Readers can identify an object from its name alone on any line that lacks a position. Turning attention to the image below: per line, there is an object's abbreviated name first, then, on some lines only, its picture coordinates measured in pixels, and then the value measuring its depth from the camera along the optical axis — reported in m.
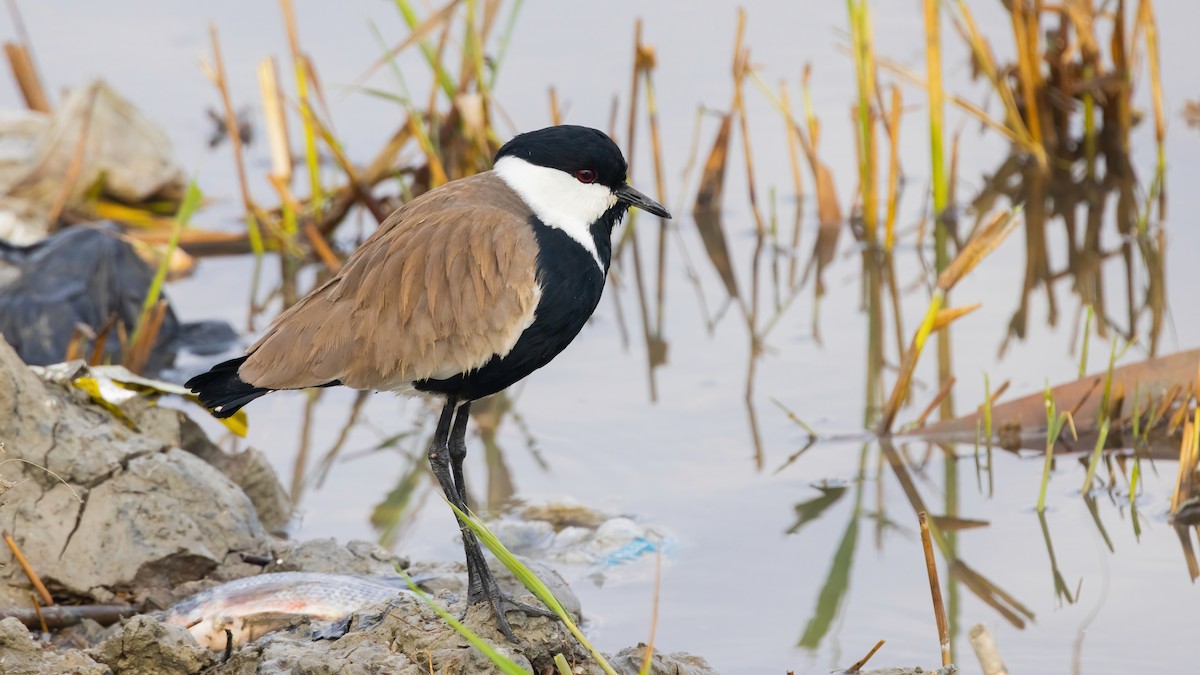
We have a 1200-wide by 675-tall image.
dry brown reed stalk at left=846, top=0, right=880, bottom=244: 14.26
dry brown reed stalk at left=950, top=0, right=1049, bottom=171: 15.40
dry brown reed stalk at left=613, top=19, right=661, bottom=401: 14.12
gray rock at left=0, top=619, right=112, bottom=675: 7.38
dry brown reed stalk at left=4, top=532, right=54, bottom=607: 8.62
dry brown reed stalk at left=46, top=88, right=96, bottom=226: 15.46
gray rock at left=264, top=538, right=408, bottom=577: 9.27
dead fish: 8.52
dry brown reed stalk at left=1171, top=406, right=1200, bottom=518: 10.02
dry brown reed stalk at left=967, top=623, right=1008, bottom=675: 5.77
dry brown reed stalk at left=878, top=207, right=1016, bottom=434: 10.75
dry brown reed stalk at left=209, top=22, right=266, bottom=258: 14.90
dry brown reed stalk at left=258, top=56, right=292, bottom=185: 15.53
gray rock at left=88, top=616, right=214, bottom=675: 7.56
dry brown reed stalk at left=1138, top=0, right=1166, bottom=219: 15.12
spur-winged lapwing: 7.94
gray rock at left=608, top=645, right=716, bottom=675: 7.89
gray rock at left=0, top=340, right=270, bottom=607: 8.90
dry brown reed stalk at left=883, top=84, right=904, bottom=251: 14.27
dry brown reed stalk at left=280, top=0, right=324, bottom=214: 14.84
